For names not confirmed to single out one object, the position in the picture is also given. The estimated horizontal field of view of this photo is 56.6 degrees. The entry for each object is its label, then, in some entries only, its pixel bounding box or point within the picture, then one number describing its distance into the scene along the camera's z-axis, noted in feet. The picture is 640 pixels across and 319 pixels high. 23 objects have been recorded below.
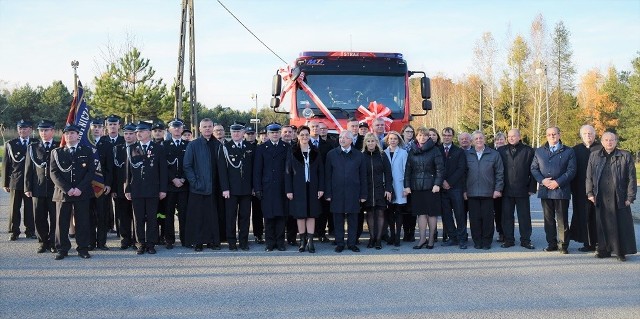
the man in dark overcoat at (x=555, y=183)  29.84
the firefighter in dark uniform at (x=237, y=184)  30.78
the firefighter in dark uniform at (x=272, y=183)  30.42
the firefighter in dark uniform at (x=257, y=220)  33.27
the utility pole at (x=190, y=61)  59.52
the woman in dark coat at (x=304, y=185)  30.17
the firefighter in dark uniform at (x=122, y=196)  30.83
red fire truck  38.24
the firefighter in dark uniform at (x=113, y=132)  33.12
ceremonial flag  33.82
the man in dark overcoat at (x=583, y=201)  29.78
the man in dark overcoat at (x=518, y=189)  31.37
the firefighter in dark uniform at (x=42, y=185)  30.01
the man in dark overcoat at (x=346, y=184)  30.25
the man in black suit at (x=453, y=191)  31.58
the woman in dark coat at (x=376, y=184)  30.86
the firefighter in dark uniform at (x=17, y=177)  33.71
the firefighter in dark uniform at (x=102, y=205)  30.81
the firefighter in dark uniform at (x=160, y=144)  32.07
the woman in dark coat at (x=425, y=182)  31.01
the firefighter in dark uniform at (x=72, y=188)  28.40
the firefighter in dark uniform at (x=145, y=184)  29.73
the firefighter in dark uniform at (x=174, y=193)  31.42
